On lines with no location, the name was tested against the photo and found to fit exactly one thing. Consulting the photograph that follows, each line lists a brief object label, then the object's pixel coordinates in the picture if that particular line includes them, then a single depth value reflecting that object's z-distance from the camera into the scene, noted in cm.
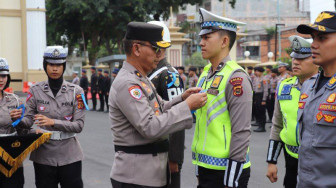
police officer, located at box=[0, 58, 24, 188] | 463
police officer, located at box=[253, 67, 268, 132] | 1305
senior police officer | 288
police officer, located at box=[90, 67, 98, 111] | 1994
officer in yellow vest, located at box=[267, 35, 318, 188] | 393
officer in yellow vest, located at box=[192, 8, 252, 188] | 308
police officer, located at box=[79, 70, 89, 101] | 2086
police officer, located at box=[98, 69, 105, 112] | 1933
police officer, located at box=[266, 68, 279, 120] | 1431
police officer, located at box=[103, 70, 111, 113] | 1910
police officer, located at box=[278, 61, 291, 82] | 1236
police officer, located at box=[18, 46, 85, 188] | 432
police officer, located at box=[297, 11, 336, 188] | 252
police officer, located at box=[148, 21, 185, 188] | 398
